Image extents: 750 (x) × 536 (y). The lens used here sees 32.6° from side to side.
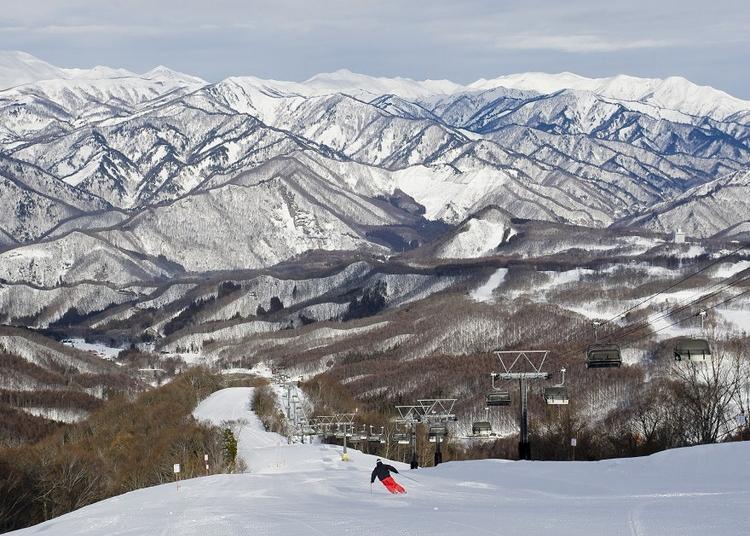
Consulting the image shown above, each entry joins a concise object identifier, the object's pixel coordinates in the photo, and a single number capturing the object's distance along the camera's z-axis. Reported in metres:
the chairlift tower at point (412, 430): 90.44
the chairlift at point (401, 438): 108.97
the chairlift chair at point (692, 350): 58.09
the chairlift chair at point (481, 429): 92.38
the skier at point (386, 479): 47.28
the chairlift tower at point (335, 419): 153.18
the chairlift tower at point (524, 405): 72.19
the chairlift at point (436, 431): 94.04
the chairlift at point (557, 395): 72.44
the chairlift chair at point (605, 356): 65.06
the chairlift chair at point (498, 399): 77.19
